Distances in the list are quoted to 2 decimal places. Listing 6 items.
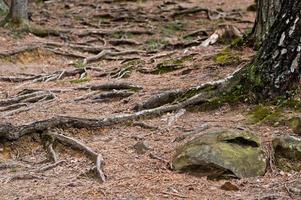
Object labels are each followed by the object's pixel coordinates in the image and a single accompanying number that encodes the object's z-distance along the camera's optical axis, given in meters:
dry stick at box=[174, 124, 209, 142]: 11.63
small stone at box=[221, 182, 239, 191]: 9.58
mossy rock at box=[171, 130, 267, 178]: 9.97
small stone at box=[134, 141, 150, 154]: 11.48
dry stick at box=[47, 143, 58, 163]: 11.62
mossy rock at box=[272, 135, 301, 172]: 10.25
